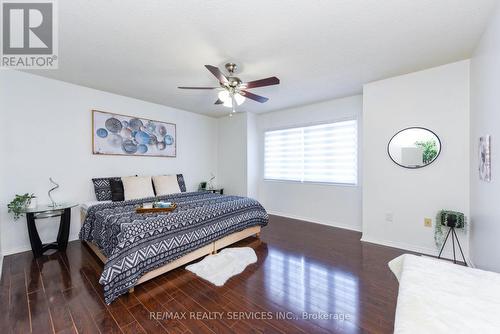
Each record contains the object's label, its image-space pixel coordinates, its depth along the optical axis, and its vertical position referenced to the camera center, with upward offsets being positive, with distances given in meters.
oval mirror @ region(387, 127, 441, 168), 2.88 +0.27
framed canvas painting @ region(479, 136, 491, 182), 1.89 +0.07
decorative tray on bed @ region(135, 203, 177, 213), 2.49 -0.52
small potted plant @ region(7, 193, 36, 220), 2.61 -0.50
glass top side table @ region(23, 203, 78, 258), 2.68 -0.79
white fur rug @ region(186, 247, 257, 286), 2.30 -1.22
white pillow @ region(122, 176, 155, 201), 3.47 -0.36
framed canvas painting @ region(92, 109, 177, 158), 3.61 +0.59
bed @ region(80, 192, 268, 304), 1.92 -0.79
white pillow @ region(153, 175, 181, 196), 3.87 -0.36
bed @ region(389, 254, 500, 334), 0.84 -0.64
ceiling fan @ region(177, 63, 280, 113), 2.29 +0.95
